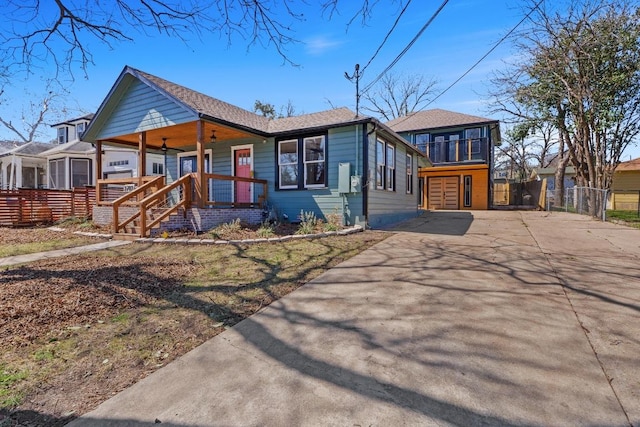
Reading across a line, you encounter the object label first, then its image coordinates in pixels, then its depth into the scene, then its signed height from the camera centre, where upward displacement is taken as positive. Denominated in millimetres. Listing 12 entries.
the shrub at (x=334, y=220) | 8716 -525
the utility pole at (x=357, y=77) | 10127 +3989
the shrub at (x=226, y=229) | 7836 -692
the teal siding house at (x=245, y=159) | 8711 +1383
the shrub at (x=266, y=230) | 7777 -721
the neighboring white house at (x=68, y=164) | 19281 +2524
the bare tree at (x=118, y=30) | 4387 +2639
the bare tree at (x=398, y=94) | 30484 +10595
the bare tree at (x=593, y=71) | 11945 +5328
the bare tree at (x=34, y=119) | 27797 +7707
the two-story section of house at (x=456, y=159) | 19500 +2621
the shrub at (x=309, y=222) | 8070 -577
